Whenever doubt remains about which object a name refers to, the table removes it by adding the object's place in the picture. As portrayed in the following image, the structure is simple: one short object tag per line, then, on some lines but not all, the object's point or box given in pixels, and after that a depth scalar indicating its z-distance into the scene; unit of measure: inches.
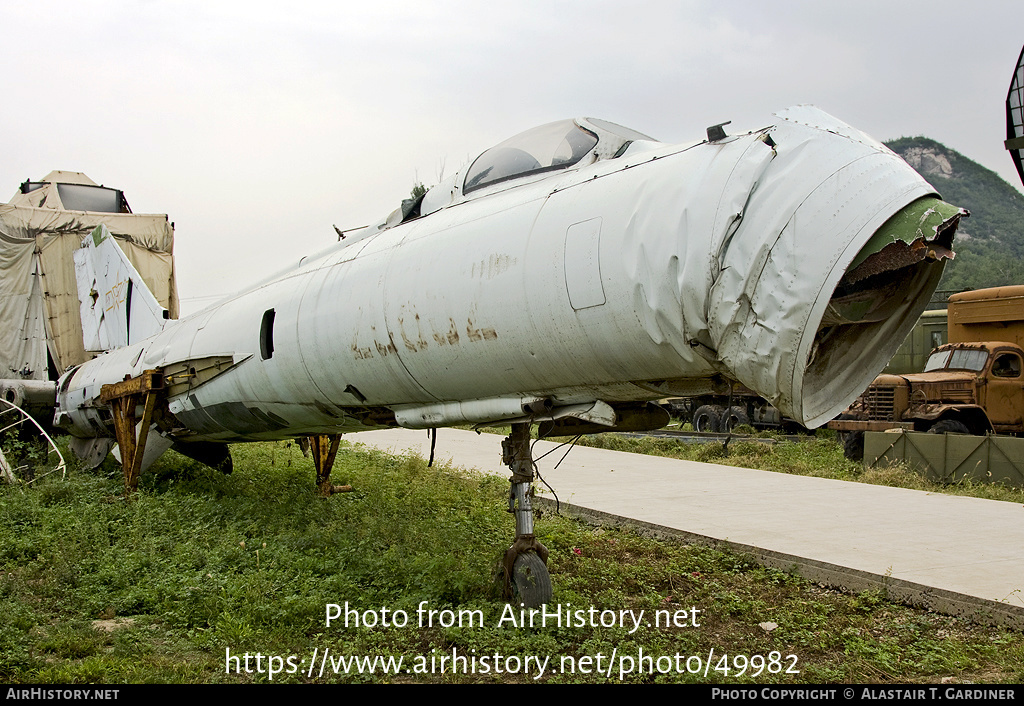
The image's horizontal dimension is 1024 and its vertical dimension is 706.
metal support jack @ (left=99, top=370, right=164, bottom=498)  290.2
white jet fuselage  118.6
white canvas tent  516.7
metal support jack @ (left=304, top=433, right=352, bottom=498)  339.6
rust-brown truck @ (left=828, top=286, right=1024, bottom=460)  460.4
